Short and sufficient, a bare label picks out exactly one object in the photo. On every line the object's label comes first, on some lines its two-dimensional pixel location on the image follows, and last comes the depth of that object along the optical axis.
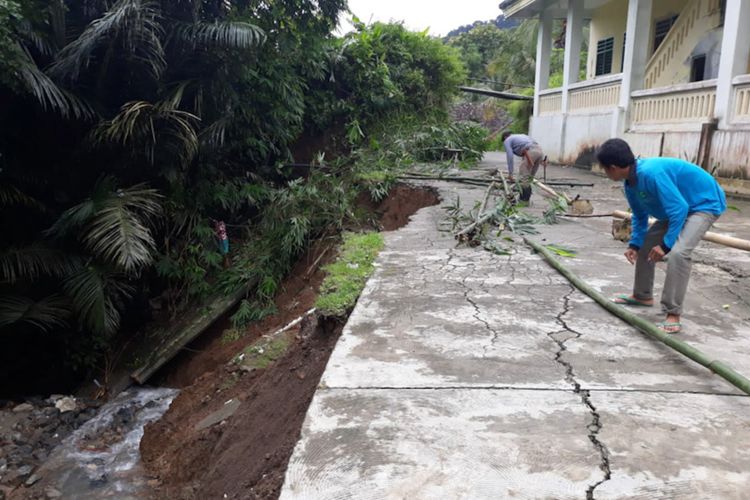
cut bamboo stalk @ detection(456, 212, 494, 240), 6.64
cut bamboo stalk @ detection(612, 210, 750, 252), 4.23
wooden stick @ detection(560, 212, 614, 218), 7.76
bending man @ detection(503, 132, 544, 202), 9.41
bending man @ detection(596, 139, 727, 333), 3.59
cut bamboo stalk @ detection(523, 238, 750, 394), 2.79
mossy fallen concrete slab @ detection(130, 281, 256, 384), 7.43
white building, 9.59
